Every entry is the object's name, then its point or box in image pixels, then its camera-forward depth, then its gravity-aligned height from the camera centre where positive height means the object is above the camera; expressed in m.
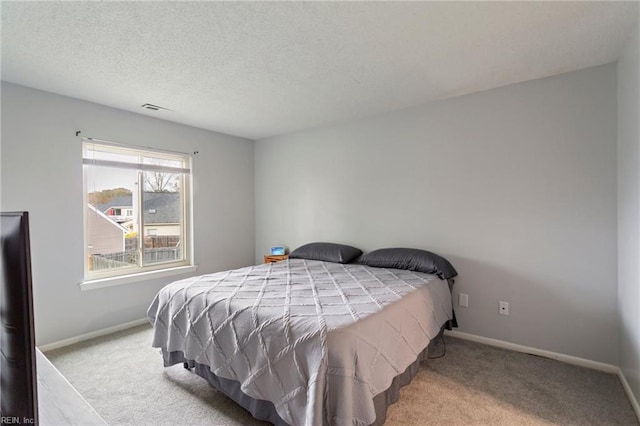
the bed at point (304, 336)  1.36 -0.71
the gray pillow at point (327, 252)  3.32 -0.48
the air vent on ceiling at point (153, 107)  3.02 +1.13
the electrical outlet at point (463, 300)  2.81 -0.87
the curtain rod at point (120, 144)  2.91 +0.77
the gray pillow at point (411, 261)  2.68 -0.49
